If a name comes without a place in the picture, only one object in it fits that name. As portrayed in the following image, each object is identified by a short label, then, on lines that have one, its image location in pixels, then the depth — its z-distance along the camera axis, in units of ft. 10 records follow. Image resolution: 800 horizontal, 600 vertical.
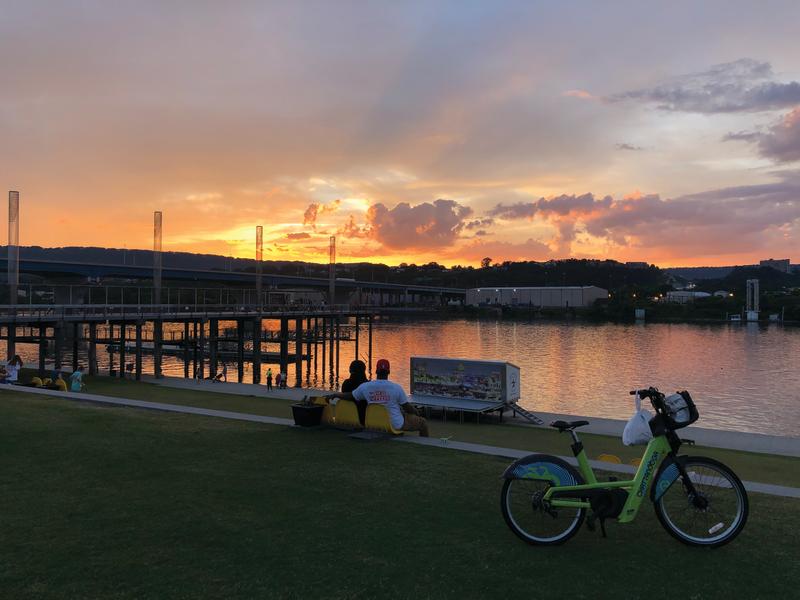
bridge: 300.81
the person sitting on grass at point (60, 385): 75.46
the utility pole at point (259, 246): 201.53
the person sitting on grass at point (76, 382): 85.35
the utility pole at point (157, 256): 146.54
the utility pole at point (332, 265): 249.45
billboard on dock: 85.92
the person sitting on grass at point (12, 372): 82.69
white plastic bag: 19.49
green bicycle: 19.48
